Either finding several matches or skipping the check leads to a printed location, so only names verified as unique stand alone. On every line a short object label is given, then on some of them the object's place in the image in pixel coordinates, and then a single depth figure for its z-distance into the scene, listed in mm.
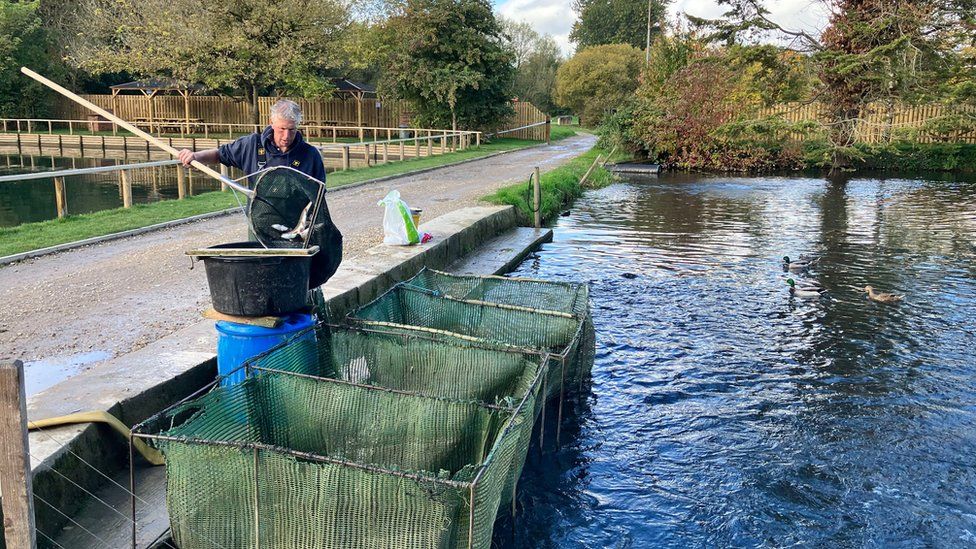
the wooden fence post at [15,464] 2904
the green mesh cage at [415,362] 5145
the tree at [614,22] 67750
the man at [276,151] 5199
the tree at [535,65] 58719
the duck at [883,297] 9523
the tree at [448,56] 31422
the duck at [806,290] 9883
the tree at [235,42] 29297
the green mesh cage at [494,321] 6234
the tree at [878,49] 23391
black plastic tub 4691
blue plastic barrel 4926
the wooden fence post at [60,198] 12161
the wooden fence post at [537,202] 13415
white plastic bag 9359
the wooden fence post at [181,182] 15867
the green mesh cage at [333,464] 3496
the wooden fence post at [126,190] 13481
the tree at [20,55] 36625
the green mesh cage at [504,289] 7203
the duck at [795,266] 11070
